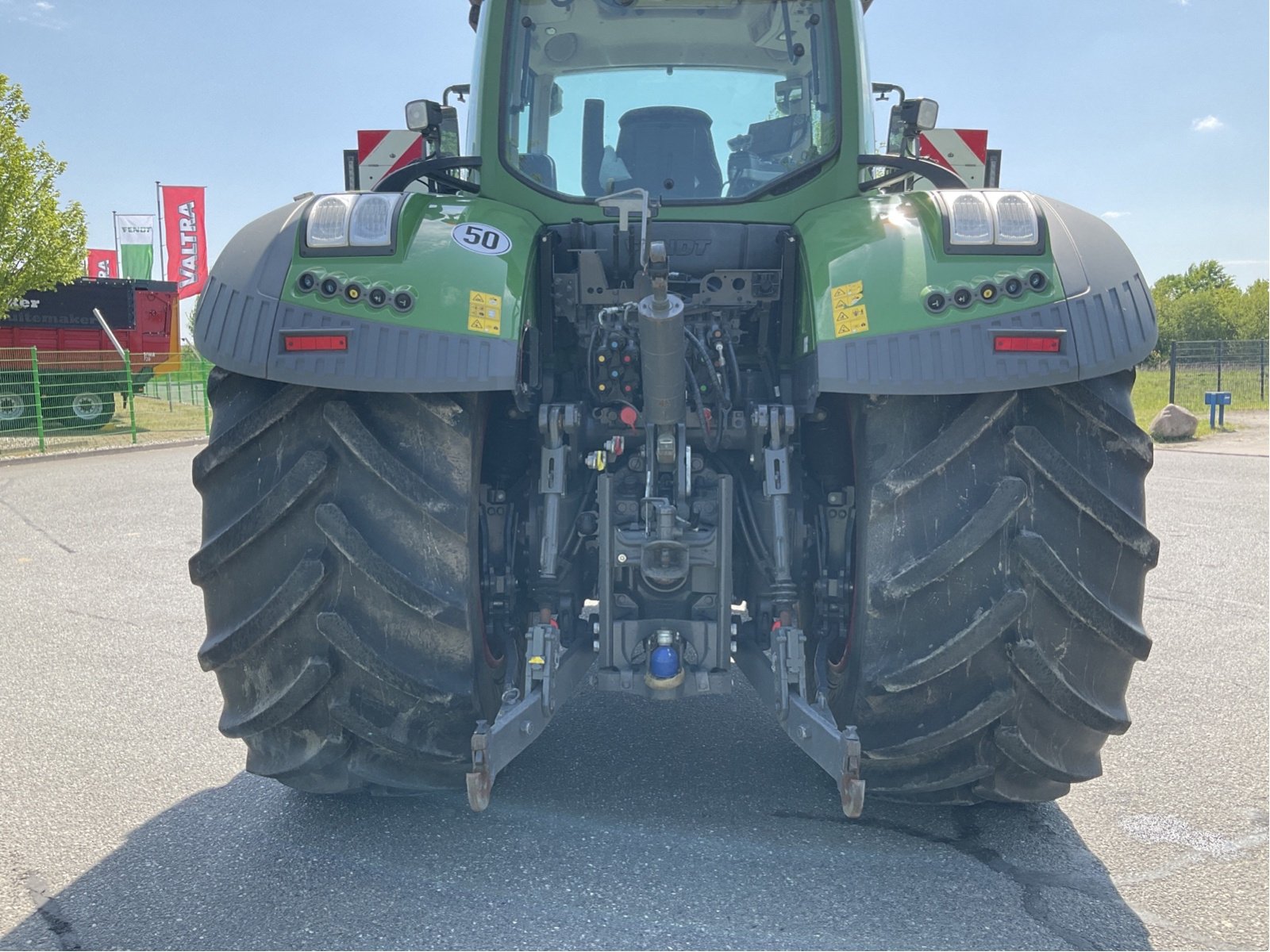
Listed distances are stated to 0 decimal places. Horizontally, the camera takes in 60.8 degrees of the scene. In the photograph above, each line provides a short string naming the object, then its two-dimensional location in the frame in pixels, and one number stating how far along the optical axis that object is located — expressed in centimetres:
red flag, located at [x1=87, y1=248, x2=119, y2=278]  3553
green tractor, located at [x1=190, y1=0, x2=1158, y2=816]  276
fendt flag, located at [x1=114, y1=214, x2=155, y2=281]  3388
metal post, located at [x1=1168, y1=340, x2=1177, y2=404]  2406
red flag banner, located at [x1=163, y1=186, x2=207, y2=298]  2902
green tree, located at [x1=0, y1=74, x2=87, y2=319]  1986
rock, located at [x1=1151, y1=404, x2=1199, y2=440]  1931
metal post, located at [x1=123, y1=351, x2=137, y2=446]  1934
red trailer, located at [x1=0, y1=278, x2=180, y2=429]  1869
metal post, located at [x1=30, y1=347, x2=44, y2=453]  1734
